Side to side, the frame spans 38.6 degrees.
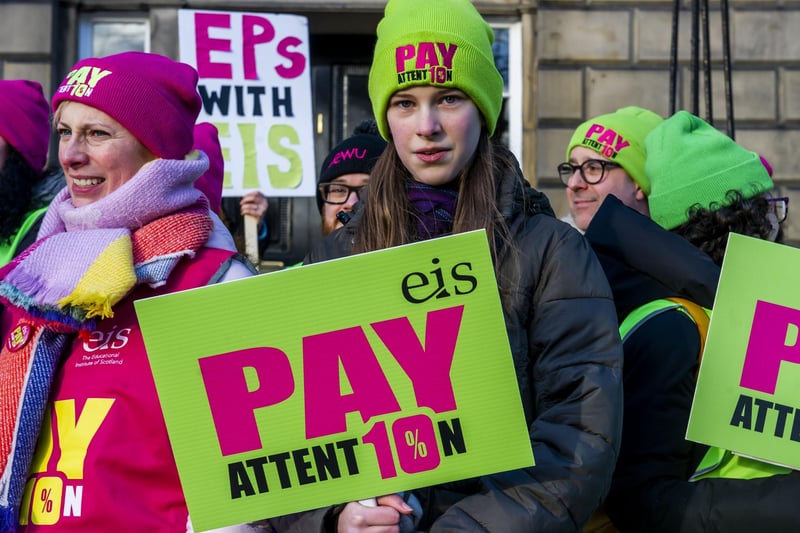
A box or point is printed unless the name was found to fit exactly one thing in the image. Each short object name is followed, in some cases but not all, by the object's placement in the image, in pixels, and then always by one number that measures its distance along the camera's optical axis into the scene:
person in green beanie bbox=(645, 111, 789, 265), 3.02
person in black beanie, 4.46
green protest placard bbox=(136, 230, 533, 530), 2.07
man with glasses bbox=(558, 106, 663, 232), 4.23
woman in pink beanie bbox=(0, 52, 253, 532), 2.34
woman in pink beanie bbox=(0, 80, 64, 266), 3.69
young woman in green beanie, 2.09
